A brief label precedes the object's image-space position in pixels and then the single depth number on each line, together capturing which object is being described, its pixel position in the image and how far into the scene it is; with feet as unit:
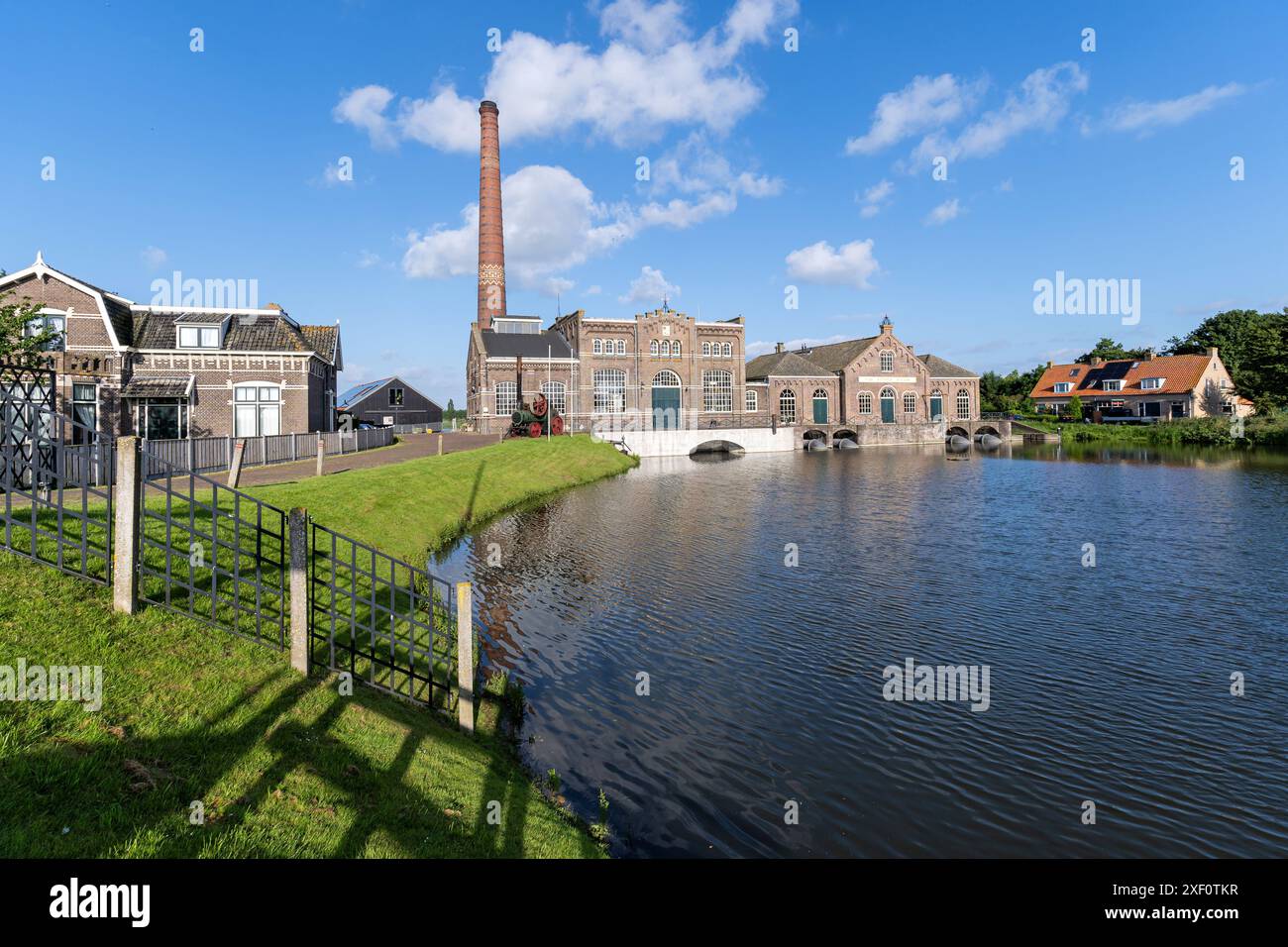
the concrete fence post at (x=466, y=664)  29.55
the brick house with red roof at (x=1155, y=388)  276.00
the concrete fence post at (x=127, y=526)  25.04
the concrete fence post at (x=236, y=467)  58.59
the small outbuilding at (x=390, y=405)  236.43
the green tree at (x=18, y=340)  72.79
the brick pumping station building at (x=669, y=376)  222.07
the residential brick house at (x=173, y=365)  118.42
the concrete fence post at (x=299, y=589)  27.09
